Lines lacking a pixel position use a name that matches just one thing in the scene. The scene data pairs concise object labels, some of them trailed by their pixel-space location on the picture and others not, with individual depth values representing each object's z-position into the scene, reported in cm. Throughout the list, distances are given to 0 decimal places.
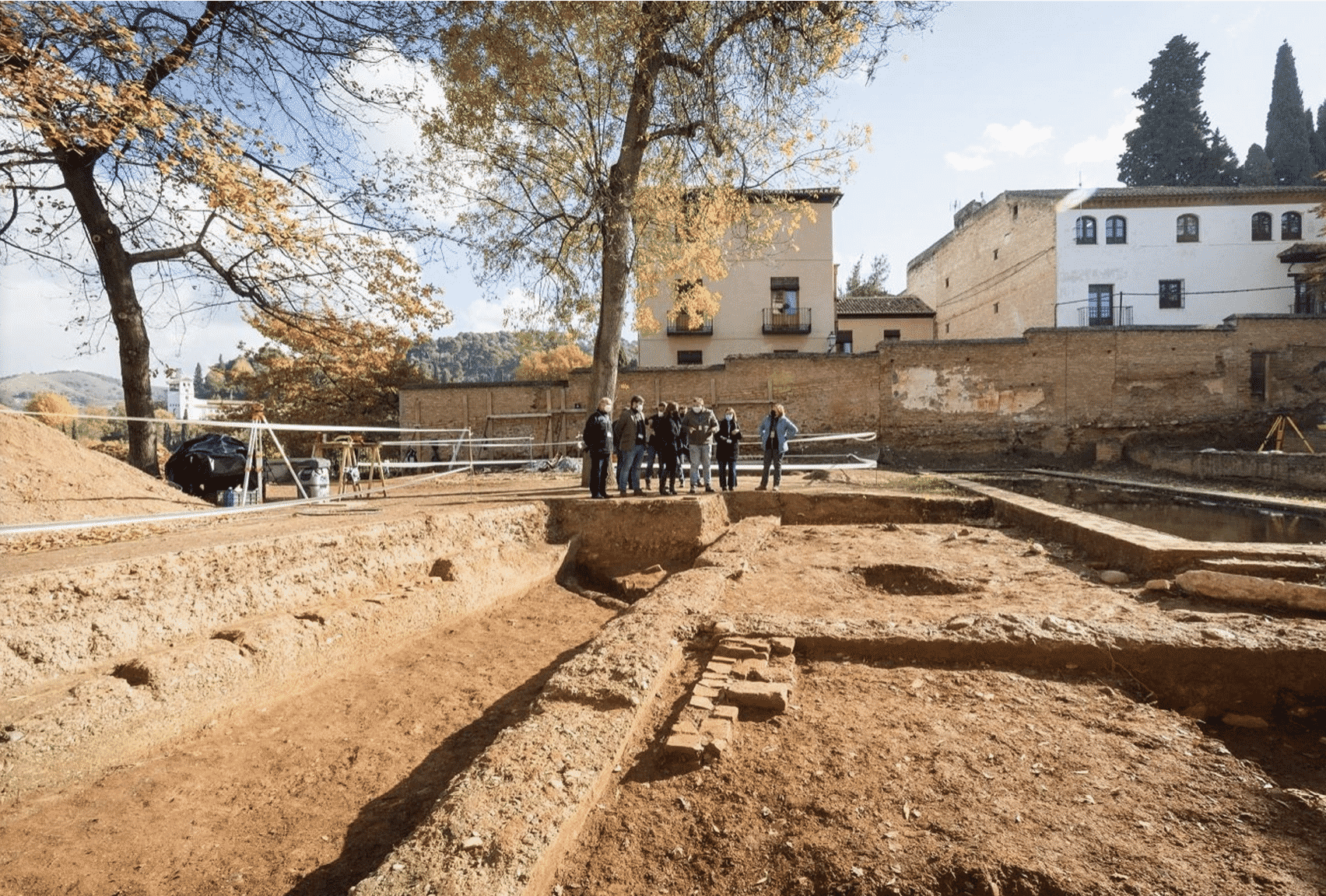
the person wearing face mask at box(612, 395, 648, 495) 948
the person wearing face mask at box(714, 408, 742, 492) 1034
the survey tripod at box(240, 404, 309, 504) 666
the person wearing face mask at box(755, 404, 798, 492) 1022
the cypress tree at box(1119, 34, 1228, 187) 3703
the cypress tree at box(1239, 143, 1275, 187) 3725
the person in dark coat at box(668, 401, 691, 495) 1009
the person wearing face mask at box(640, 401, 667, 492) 1022
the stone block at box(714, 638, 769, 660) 377
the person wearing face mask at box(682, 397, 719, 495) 1009
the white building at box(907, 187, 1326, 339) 2752
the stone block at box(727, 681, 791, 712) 317
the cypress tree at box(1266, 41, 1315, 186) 3878
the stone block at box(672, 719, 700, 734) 287
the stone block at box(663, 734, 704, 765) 273
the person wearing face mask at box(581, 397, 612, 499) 897
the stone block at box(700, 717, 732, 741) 284
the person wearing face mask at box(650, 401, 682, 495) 991
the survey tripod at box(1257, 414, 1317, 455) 1736
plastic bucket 1004
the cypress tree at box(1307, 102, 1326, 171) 3897
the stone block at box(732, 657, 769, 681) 346
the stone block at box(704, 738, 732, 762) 275
